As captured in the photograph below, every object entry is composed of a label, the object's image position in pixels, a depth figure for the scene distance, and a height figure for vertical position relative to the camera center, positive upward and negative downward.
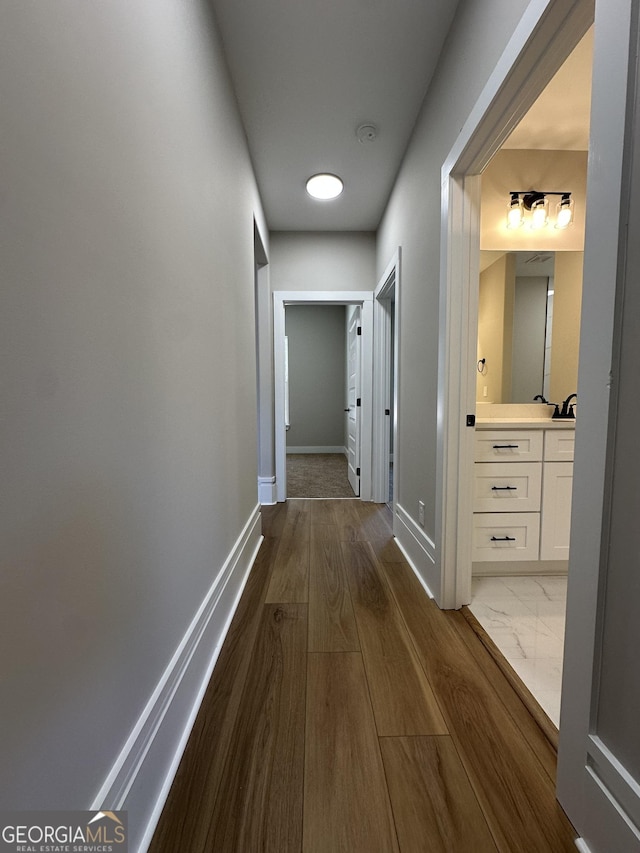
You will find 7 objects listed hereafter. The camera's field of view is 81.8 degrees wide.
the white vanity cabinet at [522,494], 1.97 -0.59
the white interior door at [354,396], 3.62 -0.13
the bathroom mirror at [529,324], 2.34 +0.38
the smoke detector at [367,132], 2.10 +1.45
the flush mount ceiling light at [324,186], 2.59 +1.41
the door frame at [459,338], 1.41 +0.20
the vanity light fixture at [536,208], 2.26 +1.08
